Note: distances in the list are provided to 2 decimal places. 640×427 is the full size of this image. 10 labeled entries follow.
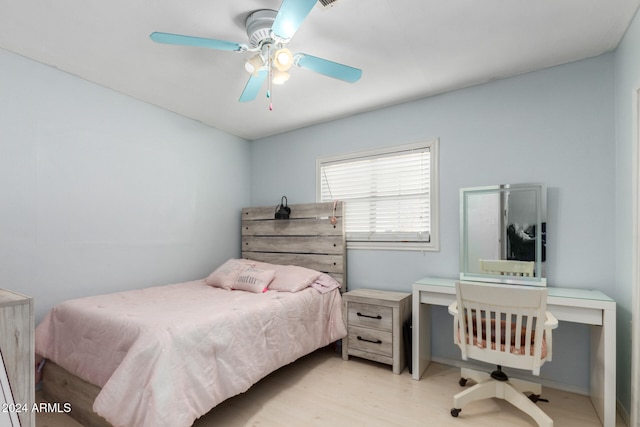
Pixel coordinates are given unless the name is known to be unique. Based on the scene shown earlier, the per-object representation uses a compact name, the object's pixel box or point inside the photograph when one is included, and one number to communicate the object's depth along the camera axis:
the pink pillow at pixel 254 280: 2.93
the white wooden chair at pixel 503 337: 1.88
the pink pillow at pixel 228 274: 3.09
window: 3.08
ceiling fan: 1.61
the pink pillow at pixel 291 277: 2.95
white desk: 1.96
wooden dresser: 1.05
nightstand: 2.77
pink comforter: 1.63
